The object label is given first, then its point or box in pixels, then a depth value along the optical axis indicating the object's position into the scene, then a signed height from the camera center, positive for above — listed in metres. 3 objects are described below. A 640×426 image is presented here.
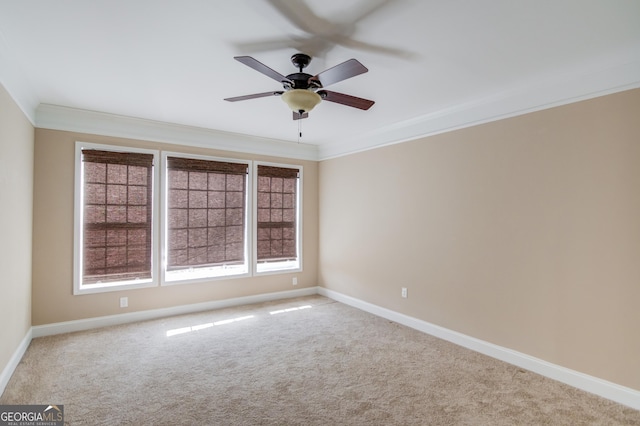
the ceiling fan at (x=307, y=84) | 2.12 +0.99
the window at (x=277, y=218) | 5.22 -0.03
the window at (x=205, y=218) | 4.48 -0.03
